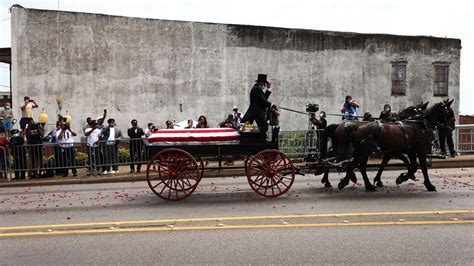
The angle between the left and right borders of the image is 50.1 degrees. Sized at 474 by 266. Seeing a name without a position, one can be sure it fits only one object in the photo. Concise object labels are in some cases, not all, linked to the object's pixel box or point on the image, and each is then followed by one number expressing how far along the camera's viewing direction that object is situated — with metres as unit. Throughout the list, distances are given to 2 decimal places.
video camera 11.97
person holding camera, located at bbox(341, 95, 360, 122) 15.51
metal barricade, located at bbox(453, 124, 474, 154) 17.69
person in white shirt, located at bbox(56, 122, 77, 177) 15.11
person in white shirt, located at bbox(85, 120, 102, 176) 15.10
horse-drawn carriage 10.02
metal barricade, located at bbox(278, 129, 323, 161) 15.25
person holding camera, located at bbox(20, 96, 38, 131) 18.33
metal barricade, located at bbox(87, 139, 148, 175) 15.22
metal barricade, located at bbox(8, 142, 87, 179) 14.92
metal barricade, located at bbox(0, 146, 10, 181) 14.73
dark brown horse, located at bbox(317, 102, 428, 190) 10.75
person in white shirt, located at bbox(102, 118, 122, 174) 15.34
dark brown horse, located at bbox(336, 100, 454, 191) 10.52
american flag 10.10
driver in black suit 10.23
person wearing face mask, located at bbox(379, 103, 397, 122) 11.08
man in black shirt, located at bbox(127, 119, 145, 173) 15.46
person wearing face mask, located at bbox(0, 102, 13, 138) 19.11
